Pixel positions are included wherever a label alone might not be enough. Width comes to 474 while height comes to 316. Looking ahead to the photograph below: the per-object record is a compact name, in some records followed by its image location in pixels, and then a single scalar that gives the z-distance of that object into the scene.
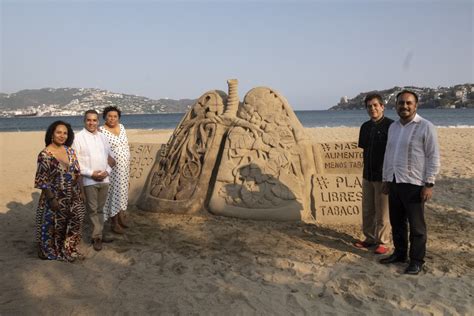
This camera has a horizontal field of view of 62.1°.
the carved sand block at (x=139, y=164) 6.09
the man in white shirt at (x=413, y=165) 3.63
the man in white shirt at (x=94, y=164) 4.11
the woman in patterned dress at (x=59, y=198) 3.76
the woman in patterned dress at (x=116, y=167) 4.63
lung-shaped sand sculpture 5.31
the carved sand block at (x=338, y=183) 5.30
